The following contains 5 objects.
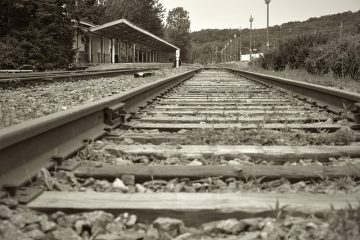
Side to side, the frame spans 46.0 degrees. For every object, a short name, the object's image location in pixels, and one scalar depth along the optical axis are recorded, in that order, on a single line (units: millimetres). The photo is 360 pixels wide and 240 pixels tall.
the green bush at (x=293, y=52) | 16406
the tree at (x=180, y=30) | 118188
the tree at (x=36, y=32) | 23031
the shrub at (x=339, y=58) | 10477
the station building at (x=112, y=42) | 31203
